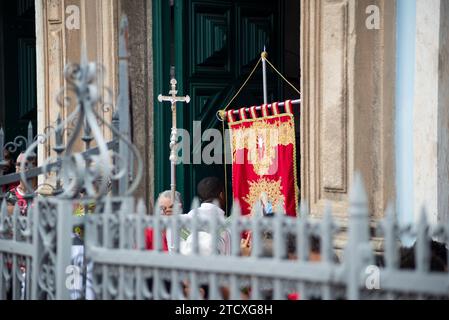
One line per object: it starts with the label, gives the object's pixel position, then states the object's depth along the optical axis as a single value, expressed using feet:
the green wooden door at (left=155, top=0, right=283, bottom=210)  49.90
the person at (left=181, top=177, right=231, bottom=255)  35.68
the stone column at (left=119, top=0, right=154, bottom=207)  47.80
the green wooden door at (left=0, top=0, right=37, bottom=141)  61.67
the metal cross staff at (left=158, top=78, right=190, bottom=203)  44.70
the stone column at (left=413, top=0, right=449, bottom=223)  34.58
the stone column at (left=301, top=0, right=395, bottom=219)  36.22
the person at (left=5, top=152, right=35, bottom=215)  29.78
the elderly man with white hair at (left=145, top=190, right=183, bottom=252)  38.38
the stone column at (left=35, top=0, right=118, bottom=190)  47.16
